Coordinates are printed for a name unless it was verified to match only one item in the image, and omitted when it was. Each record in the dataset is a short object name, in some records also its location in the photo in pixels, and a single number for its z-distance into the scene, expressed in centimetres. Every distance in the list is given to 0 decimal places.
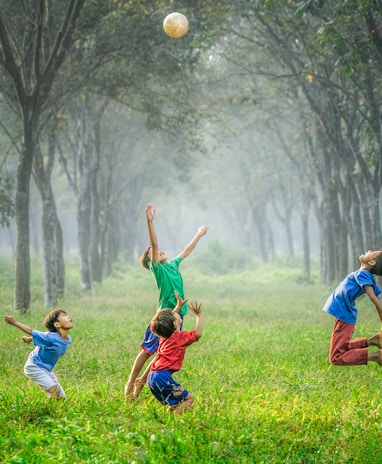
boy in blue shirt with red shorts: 1512
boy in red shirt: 1145
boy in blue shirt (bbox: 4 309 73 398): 1224
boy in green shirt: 1333
